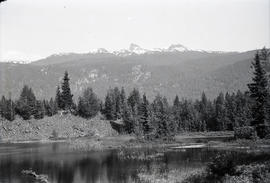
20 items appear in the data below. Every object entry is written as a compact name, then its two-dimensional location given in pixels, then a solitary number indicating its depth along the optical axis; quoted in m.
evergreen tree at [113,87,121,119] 171.38
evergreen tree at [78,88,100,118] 158.75
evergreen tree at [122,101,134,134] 148.62
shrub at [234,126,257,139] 85.59
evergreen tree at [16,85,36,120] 151.62
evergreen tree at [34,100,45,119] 154.50
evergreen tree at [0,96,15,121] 150.00
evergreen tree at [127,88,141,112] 178.57
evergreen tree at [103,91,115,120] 167.38
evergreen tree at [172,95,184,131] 173.38
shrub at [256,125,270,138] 83.44
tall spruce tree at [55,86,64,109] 162.36
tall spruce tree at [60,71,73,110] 160.50
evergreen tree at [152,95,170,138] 110.62
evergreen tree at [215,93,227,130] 160.32
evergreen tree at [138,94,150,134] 126.62
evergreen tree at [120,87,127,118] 167.02
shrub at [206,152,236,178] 40.69
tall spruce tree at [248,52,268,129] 84.44
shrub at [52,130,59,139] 145.00
